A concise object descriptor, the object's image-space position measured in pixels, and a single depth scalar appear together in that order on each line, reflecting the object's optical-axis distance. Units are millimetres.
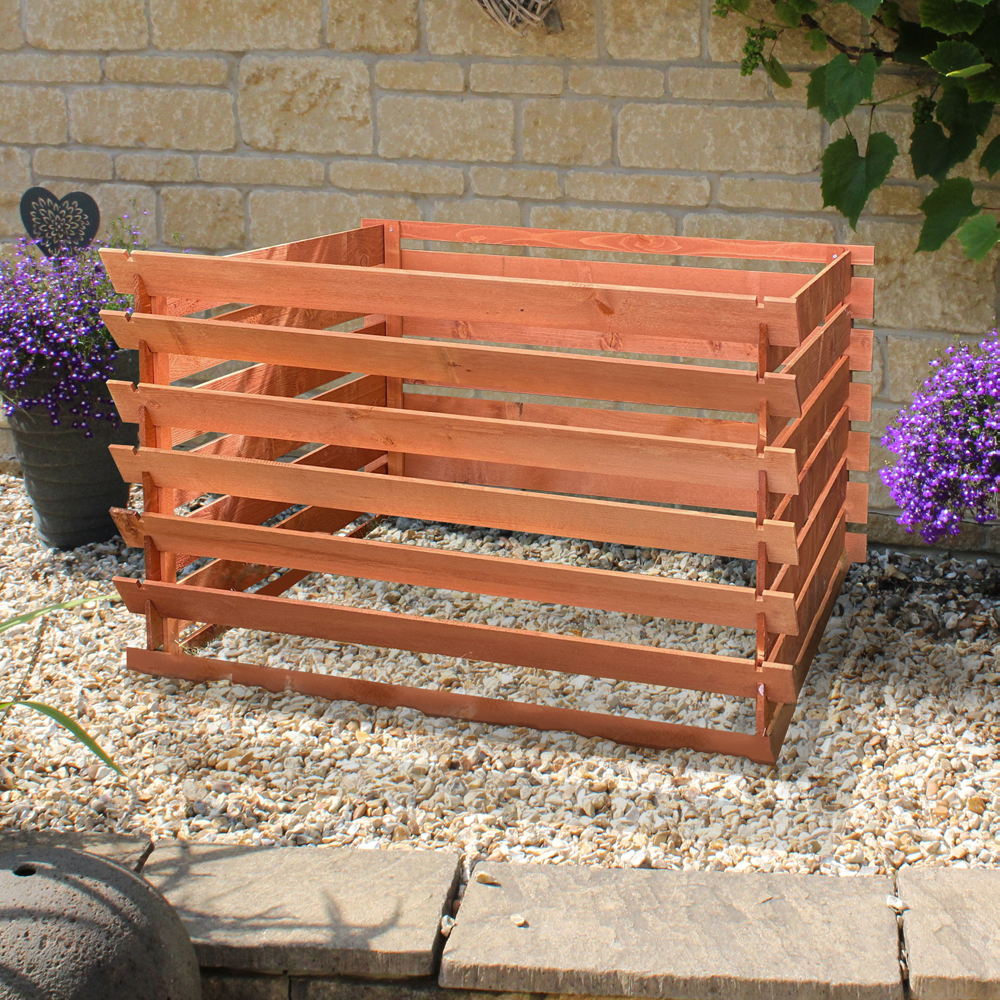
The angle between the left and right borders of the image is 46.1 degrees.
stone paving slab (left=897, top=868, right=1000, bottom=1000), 1885
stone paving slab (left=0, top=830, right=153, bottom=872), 2186
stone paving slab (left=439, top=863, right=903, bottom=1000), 1894
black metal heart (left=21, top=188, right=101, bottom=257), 4355
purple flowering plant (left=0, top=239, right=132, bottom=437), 3654
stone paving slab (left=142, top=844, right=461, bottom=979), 1960
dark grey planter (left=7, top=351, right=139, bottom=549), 3902
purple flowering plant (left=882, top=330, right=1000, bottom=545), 3055
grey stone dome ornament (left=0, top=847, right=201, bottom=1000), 1640
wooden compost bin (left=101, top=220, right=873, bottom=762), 2527
